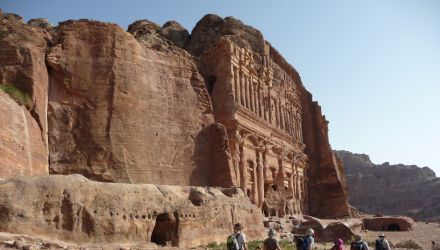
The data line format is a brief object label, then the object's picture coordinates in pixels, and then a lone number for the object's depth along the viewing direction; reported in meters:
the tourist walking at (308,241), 10.54
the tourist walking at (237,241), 9.62
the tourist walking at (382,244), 11.51
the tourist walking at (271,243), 9.98
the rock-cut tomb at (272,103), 32.41
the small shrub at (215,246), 15.65
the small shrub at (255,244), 17.08
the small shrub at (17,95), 18.53
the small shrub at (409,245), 26.44
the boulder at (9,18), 21.41
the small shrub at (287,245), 19.49
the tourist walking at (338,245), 12.27
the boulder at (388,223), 43.91
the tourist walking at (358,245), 11.12
